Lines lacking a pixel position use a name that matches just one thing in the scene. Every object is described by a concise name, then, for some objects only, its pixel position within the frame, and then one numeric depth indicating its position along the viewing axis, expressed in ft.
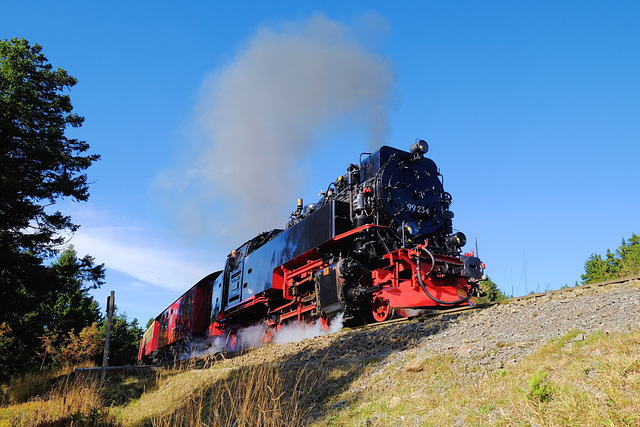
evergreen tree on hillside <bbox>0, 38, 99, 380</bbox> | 37.29
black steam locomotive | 33.53
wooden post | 28.58
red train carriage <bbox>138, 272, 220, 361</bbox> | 62.59
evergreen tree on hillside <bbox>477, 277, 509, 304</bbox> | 91.95
